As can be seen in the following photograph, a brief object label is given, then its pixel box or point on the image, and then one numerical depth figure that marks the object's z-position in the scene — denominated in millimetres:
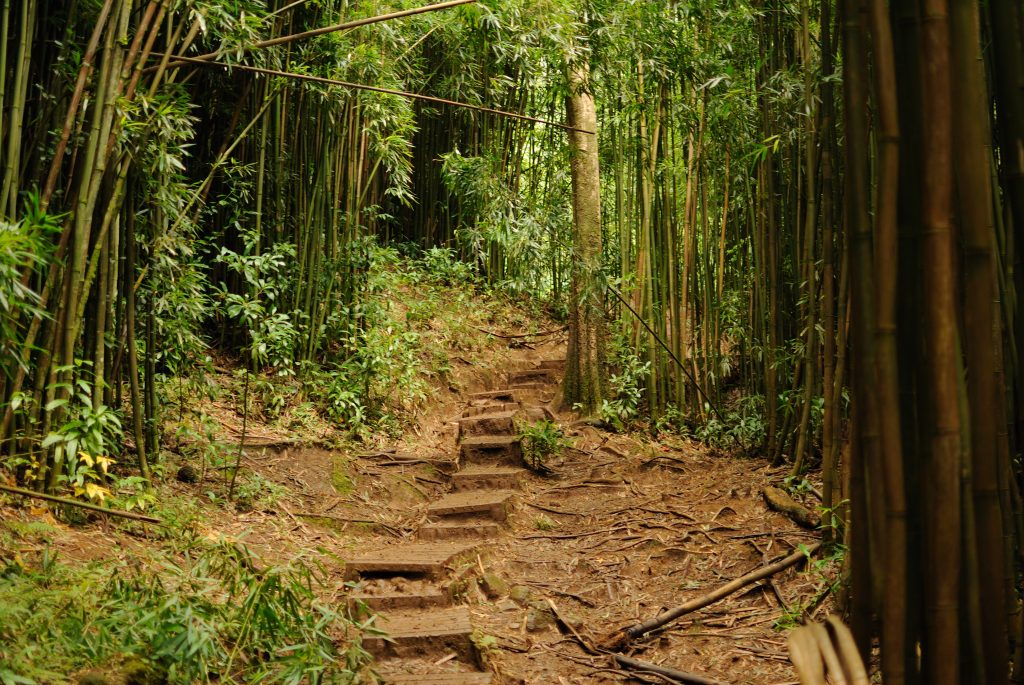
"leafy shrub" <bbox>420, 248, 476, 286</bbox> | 7133
